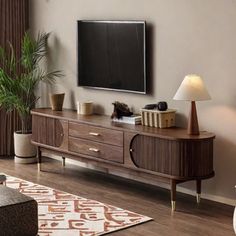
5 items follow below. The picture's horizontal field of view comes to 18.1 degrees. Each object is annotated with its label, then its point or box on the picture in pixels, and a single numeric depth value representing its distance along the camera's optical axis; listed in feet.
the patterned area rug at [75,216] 17.82
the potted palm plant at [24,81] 26.17
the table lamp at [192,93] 19.38
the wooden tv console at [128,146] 19.51
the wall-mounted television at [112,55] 22.59
